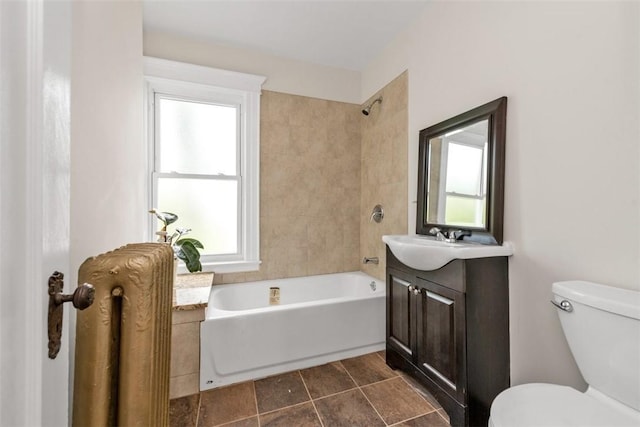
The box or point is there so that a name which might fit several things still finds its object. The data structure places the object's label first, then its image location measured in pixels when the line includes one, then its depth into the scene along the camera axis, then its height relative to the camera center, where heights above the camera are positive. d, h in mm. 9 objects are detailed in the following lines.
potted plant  1960 -266
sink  1354 -195
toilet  918 -549
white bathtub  1805 -880
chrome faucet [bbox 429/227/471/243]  1665 -132
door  371 +8
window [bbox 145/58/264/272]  2391 +503
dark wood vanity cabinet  1356 -634
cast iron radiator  630 -324
